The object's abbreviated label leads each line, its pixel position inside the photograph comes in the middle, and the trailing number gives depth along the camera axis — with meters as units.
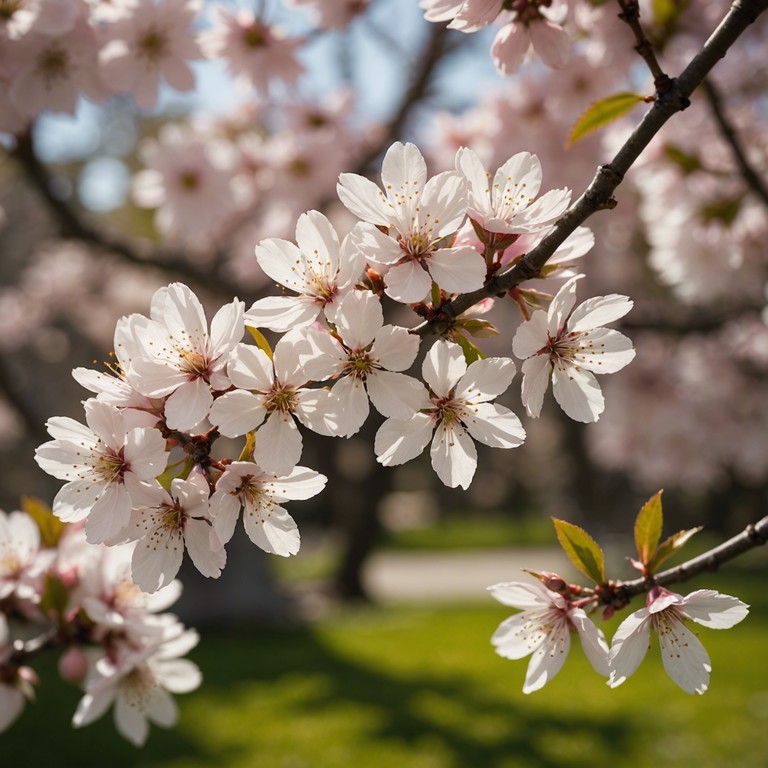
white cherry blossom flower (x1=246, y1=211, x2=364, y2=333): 0.42
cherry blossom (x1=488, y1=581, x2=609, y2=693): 0.44
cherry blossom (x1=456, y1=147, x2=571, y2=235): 0.42
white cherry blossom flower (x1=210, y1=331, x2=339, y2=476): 0.41
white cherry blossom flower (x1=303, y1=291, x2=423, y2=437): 0.41
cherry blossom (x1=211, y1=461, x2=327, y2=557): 0.42
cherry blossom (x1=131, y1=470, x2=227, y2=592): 0.42
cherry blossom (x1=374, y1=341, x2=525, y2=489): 0.42
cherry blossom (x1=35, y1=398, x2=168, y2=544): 0.42
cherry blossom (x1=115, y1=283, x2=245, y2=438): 0.41
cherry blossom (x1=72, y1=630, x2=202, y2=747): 0.51
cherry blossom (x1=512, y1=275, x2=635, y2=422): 0.43
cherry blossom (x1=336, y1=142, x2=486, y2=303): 0.41
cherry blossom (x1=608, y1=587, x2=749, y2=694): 0.43
